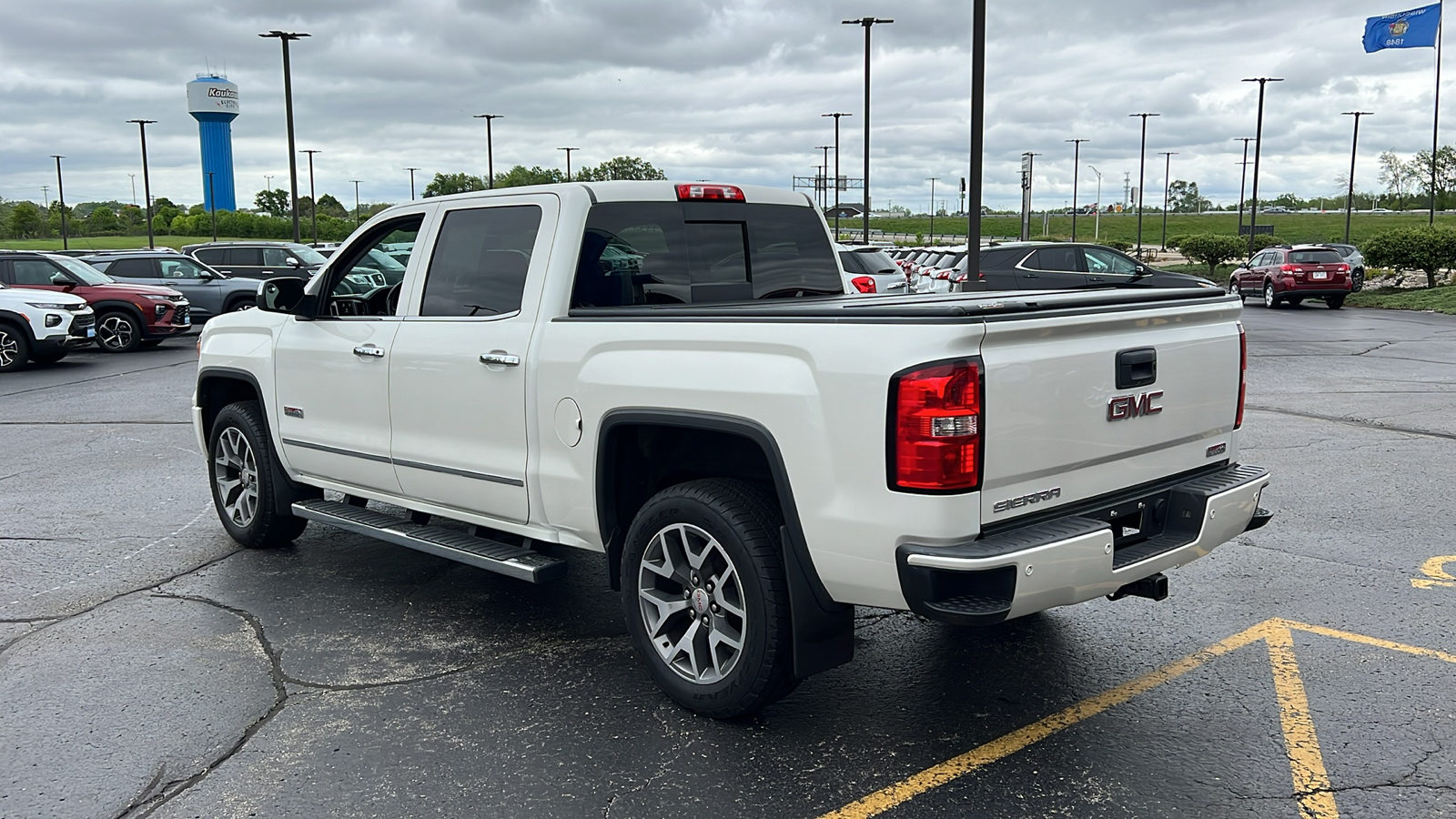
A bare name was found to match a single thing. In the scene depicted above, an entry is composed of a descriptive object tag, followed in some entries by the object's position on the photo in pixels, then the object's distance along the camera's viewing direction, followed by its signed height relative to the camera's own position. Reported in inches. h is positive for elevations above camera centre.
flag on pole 1539.1 +293.0
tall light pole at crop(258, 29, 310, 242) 1403.5 +192.8
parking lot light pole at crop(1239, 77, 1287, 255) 1865.2 +180.6
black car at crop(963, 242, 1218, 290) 788.0 -13.4
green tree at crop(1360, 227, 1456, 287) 1298.0 -5.3
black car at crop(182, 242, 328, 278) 940.6 -3.2
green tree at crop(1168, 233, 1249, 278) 1752.0 -3.0
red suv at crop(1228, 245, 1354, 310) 1138.0 -30.3
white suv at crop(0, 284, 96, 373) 660.7 -40.0
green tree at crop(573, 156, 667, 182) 3494.1 +259.3
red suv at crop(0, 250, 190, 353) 768.9 -28.6
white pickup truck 137.2 -24.1
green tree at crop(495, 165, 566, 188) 3189.0 +224.6
